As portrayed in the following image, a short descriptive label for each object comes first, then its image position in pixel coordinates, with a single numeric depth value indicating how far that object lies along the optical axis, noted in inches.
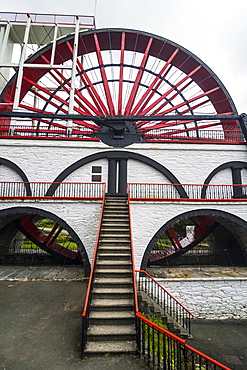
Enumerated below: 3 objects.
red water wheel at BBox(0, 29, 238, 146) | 578.9
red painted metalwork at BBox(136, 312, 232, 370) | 125.0
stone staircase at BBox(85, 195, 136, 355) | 153.9
